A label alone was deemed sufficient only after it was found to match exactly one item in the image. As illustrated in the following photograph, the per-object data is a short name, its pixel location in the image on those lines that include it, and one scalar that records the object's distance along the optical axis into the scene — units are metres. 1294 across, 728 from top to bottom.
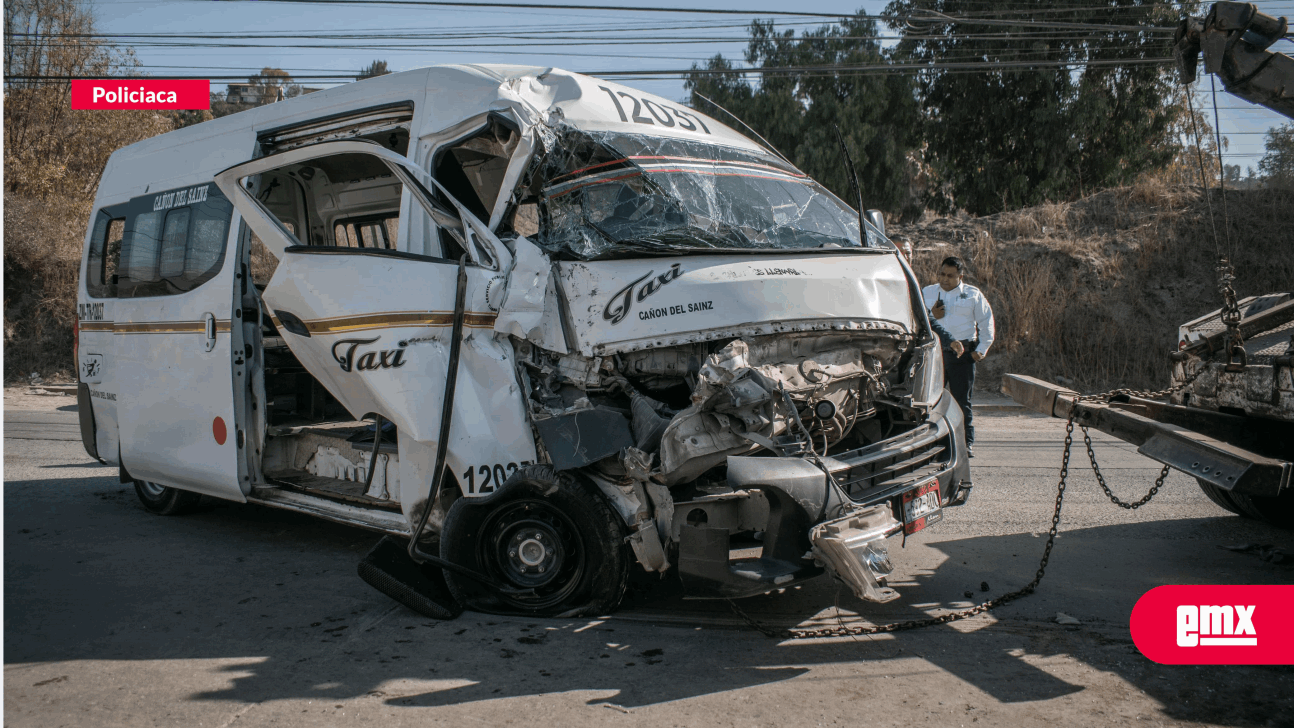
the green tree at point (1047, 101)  20.23
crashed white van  3.83
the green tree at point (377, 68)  27.95
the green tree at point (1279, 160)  15.89
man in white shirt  7.51
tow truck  4.25
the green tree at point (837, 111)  22.55
